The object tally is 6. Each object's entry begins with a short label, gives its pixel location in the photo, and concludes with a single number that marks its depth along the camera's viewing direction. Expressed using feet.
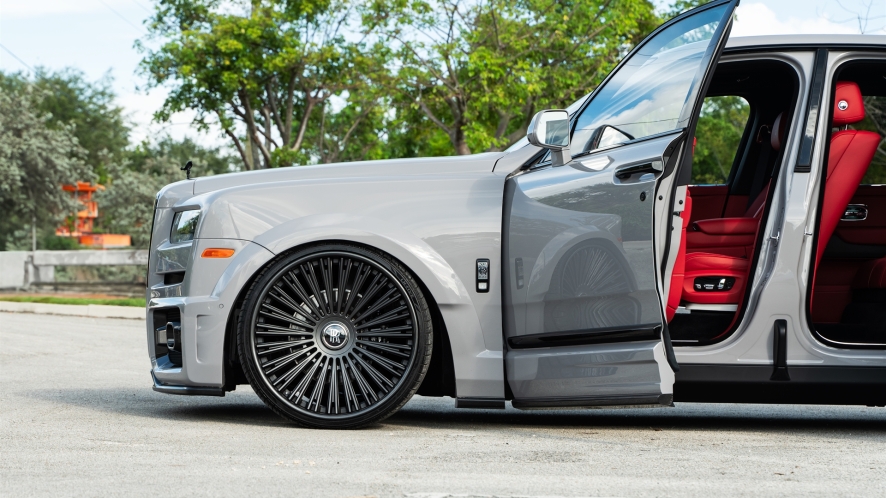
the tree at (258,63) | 80.64
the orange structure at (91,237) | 219.61
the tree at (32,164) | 112.37
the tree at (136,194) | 106.32
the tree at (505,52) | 71.00
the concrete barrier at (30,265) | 96.57
